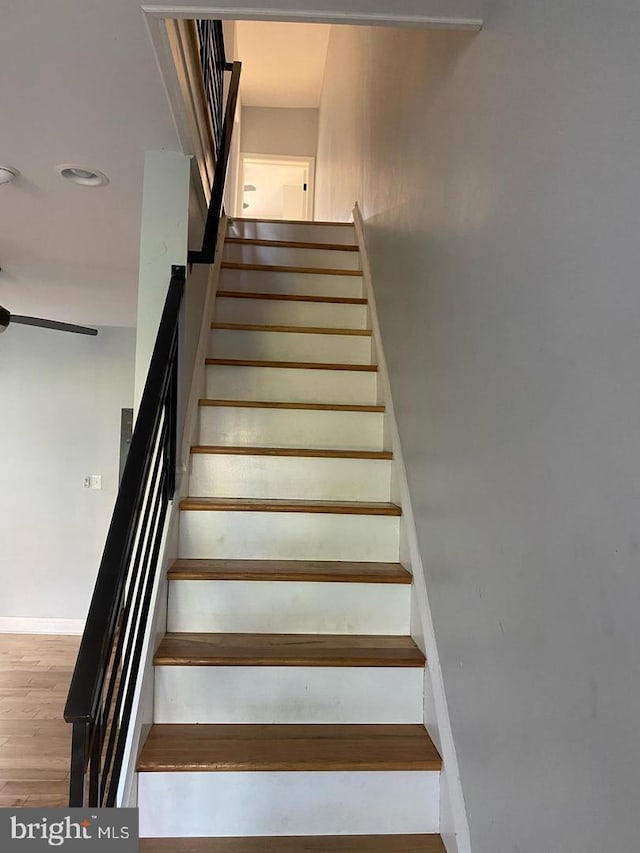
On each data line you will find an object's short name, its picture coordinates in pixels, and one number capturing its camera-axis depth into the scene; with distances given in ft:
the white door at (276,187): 22.77
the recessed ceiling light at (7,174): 6.40
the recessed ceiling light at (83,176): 6.42
